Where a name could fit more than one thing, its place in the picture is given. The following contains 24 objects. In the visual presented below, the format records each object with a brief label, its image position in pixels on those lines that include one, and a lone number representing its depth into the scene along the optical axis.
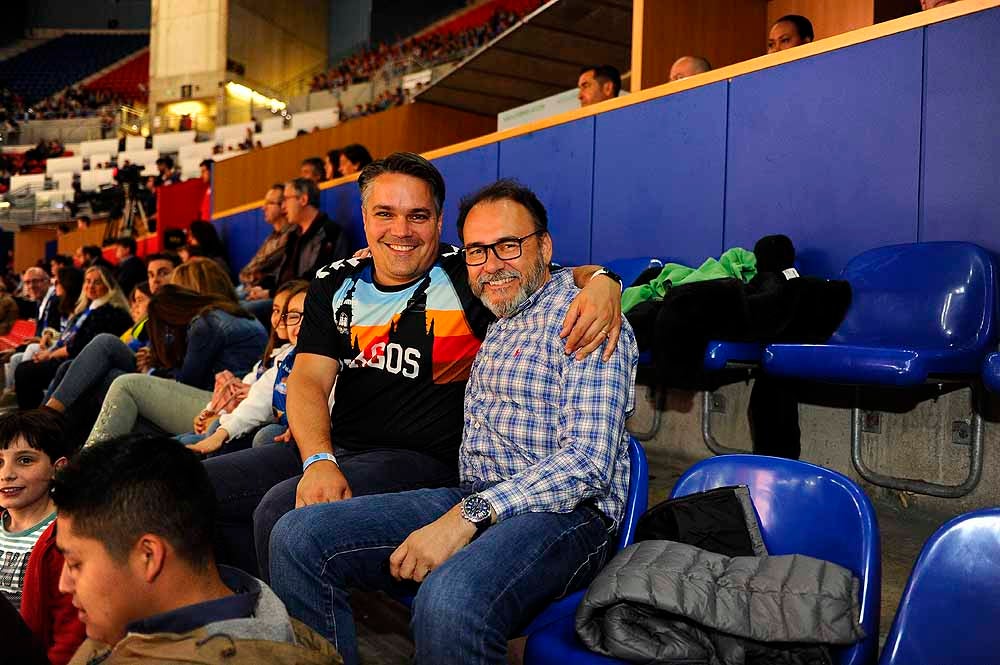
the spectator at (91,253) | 7.66
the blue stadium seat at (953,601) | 0.97
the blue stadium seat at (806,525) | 1.11
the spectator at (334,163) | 5.94
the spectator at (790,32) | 3.51
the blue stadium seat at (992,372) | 1.82
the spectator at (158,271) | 4.77
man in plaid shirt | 1.19
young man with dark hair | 0.91
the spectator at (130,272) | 6.41
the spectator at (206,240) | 6.53
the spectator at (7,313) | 7.18
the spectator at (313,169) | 5.94
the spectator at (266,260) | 5.04
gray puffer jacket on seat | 1.04
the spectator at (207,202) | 8.49
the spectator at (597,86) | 3.97
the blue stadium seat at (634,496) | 1.42
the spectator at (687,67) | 3.60
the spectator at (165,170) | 11.45
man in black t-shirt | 1.65
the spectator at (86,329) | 4.57
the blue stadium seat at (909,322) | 1.99
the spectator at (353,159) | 5.61
